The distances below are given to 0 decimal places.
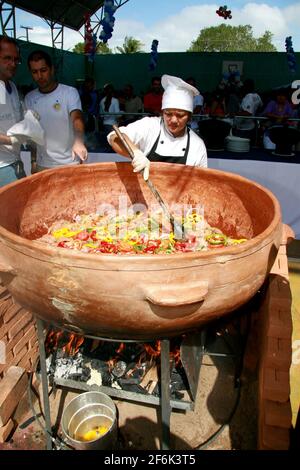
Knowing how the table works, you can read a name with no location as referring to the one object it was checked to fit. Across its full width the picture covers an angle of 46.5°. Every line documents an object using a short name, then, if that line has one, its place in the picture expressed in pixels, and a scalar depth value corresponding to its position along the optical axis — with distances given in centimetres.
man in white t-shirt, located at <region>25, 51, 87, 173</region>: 300
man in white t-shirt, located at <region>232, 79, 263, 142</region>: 779
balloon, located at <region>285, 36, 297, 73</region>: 1444
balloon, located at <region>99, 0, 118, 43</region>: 995
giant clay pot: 120
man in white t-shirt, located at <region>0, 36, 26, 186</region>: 266
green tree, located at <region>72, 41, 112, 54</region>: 4438
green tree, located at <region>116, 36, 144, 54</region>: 3838
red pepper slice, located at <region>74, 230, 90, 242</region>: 212
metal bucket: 218
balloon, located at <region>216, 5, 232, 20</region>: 1523
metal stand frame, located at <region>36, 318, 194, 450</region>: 174
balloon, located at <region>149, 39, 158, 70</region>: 1574
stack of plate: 550
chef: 259
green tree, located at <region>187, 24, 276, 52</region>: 5775
